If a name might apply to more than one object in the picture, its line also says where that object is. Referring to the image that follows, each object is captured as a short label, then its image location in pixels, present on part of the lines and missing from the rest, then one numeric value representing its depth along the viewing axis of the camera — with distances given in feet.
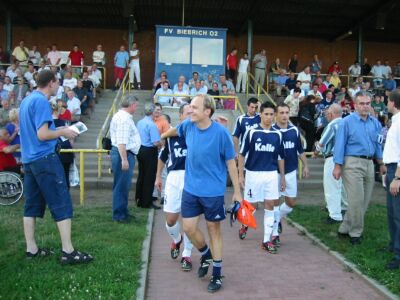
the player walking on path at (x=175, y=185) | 20.56
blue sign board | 68.28
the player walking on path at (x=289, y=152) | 24.86
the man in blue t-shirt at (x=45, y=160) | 18.47
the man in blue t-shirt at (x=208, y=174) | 17.70
